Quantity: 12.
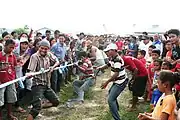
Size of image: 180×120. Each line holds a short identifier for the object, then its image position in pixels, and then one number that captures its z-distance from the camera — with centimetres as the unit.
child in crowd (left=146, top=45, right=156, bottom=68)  851
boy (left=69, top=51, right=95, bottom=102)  805
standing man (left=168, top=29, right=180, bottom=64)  573
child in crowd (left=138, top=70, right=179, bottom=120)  331
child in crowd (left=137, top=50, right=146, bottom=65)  814
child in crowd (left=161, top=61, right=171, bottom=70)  548
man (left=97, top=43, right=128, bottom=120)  603
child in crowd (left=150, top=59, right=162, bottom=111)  581
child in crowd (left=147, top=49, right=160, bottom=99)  708
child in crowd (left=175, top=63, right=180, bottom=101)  514
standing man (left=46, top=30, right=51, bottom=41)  1019
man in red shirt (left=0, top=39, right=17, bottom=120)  594
